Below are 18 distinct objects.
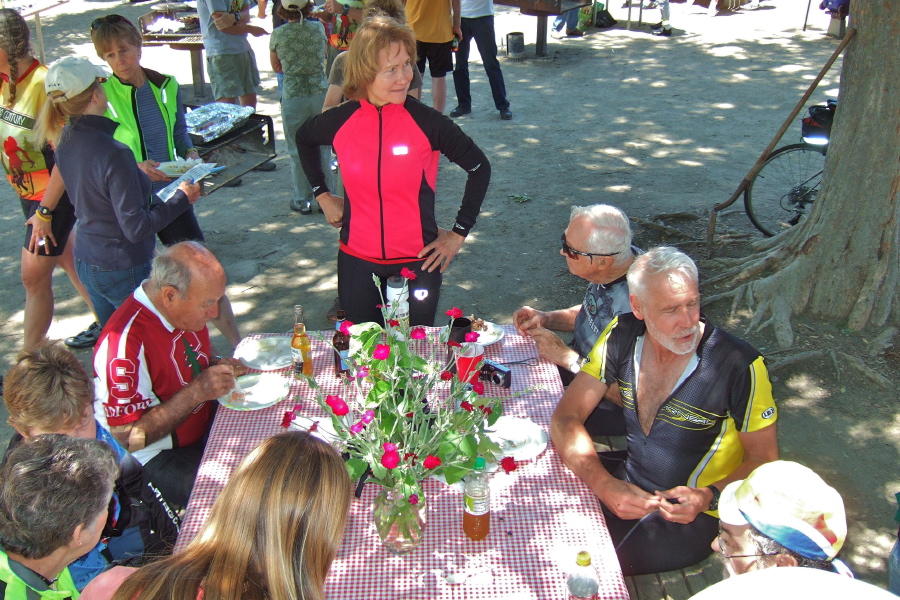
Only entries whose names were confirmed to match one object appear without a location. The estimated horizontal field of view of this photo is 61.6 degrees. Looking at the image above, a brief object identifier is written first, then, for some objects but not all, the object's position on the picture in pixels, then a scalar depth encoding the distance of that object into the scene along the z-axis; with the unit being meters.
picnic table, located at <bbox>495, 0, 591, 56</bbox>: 11.30
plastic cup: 2.78
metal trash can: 11.62
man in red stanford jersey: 2.80
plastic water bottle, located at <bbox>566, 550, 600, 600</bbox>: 2.04
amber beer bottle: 2.98
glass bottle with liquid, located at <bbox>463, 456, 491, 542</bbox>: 2.18
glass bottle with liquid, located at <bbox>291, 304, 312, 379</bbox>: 3.04
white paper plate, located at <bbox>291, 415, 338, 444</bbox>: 2.61
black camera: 2.99
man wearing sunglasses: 3.15
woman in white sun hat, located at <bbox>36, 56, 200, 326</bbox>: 3.43
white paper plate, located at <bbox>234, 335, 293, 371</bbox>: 3.15
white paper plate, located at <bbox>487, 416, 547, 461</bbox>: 2.62
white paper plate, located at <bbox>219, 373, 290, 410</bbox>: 2.87
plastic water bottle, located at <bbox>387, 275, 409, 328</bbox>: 2.60
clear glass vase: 2.11
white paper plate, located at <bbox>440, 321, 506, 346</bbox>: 3.25
